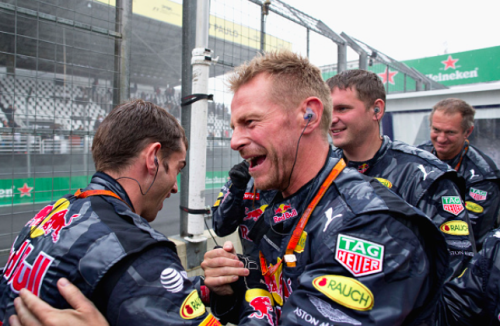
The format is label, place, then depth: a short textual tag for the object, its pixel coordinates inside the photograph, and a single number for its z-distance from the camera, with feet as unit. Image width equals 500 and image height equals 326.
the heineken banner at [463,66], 44.80
